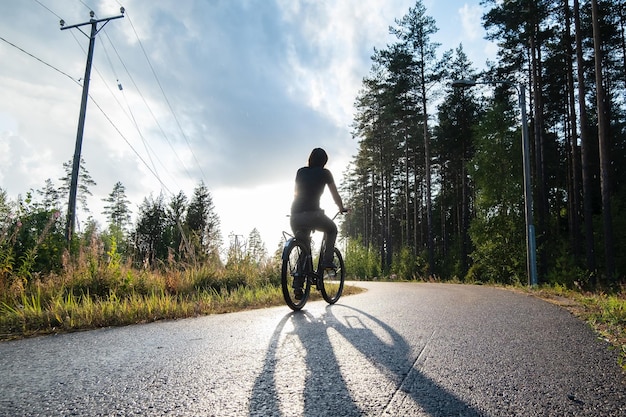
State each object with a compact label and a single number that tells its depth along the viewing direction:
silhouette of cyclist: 5.58
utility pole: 14.08
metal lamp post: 11.90
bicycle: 5.19
